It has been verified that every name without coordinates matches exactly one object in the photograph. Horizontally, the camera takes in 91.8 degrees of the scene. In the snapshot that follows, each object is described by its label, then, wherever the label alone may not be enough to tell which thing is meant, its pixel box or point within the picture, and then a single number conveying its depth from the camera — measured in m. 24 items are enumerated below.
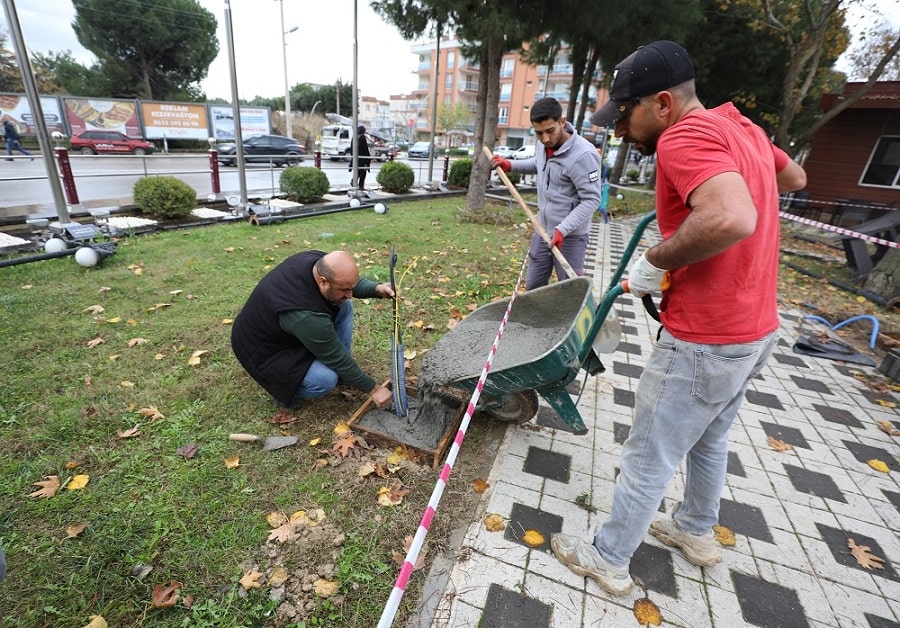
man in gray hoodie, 3.53
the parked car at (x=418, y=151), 31.93
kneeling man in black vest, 2.54
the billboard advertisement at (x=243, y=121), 23.12
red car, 19.61
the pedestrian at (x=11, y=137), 15.48
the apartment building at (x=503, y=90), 53.12
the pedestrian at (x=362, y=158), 12.24
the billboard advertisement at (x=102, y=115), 19.61
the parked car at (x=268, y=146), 21.25
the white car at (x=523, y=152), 31.70
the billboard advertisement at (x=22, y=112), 17.88
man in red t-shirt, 1.30
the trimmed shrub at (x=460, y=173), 14.34
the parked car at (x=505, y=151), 34.38
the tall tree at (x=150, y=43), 30.02
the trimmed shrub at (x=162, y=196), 7.50
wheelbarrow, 2.27
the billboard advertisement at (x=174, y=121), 21.67
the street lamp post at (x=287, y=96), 27.02
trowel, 2.73
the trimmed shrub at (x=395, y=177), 12.46
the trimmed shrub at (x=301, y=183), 9.99
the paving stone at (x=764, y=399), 3.58
